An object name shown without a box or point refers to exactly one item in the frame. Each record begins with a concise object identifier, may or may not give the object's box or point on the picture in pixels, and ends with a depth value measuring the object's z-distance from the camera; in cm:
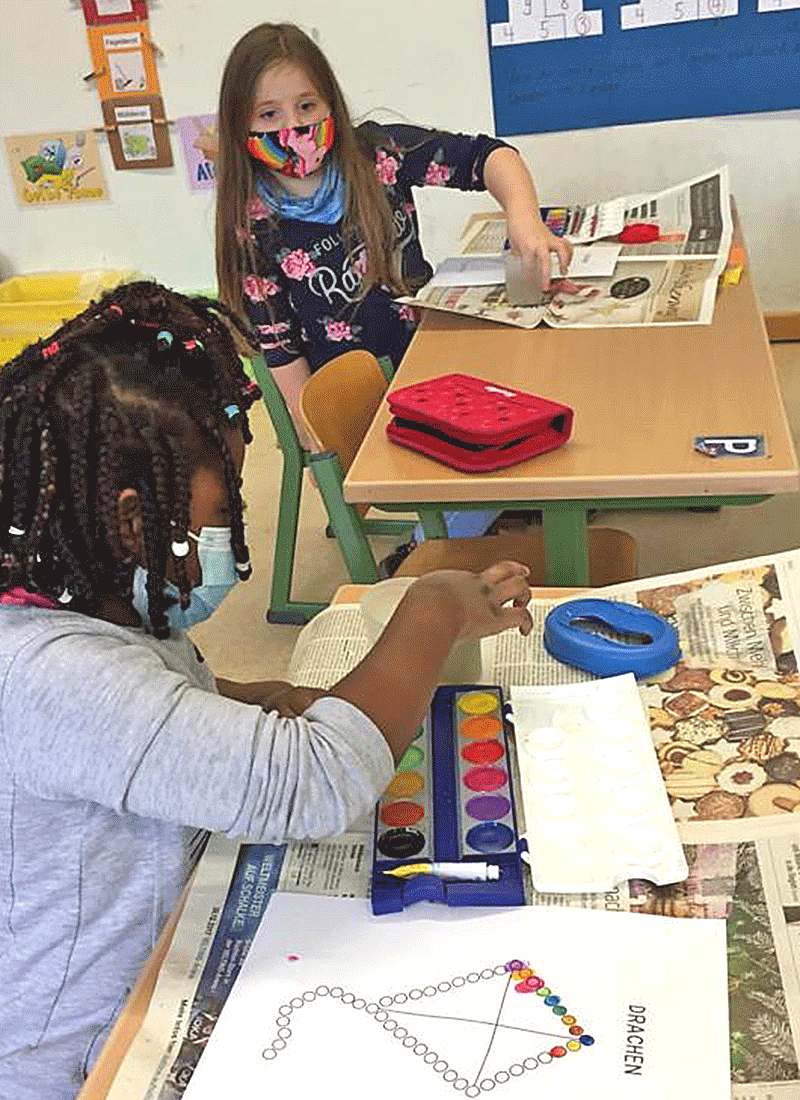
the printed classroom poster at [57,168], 341
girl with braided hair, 70
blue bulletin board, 302
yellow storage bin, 339
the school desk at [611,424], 129
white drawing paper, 62
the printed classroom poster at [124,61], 325
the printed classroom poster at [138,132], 332
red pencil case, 134
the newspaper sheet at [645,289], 177
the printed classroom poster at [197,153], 330
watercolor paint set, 75
